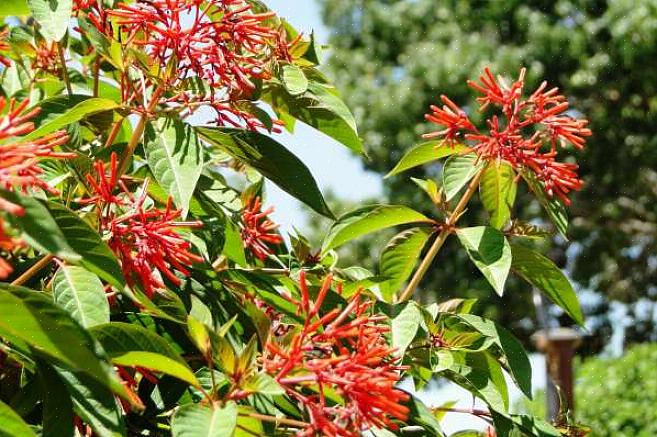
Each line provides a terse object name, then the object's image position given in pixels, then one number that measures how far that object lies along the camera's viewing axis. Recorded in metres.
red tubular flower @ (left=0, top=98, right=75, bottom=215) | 0.60
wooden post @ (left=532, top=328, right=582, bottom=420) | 7.95
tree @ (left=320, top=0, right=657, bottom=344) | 11.90
